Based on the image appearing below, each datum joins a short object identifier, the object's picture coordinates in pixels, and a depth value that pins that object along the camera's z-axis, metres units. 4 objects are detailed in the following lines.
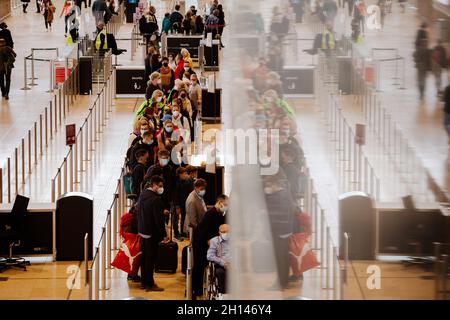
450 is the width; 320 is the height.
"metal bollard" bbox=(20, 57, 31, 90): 23.53
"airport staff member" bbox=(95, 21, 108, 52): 24.91
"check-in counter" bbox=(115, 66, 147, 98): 22.44
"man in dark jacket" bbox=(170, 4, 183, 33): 28.12
